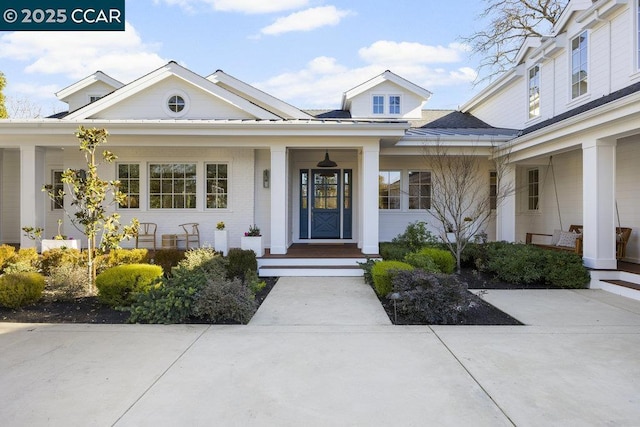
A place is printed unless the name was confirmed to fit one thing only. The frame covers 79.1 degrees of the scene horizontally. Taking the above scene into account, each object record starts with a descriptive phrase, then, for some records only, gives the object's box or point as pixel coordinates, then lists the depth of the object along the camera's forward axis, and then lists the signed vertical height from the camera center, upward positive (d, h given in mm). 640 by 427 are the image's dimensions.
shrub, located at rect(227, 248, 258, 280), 8148 -1062
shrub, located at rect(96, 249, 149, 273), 7727 -927
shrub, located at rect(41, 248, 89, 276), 7664 -923
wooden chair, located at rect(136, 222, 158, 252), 10367 -536
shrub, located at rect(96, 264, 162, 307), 5914 -1093
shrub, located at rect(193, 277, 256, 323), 5281 -1274
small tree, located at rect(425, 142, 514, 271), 9274 +868
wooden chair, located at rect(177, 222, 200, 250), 10477 -583
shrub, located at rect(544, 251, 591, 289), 7570 -1138
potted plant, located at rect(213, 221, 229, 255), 9414 -640
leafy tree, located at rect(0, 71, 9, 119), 15783 +4777
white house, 8148 +1641
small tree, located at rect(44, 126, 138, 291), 6629 +250
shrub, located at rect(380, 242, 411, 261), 8512 -870
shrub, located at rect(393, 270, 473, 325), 5387 -1242
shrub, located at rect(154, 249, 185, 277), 8351 -1005
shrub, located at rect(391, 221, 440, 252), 9617 -628
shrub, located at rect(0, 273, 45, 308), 5773 -1159
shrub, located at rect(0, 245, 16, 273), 7821 -880
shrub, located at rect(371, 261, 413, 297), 6512 -1037
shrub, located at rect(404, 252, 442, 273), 7230 -933
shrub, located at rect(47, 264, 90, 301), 6336 -1189
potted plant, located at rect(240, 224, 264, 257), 9000 -704
